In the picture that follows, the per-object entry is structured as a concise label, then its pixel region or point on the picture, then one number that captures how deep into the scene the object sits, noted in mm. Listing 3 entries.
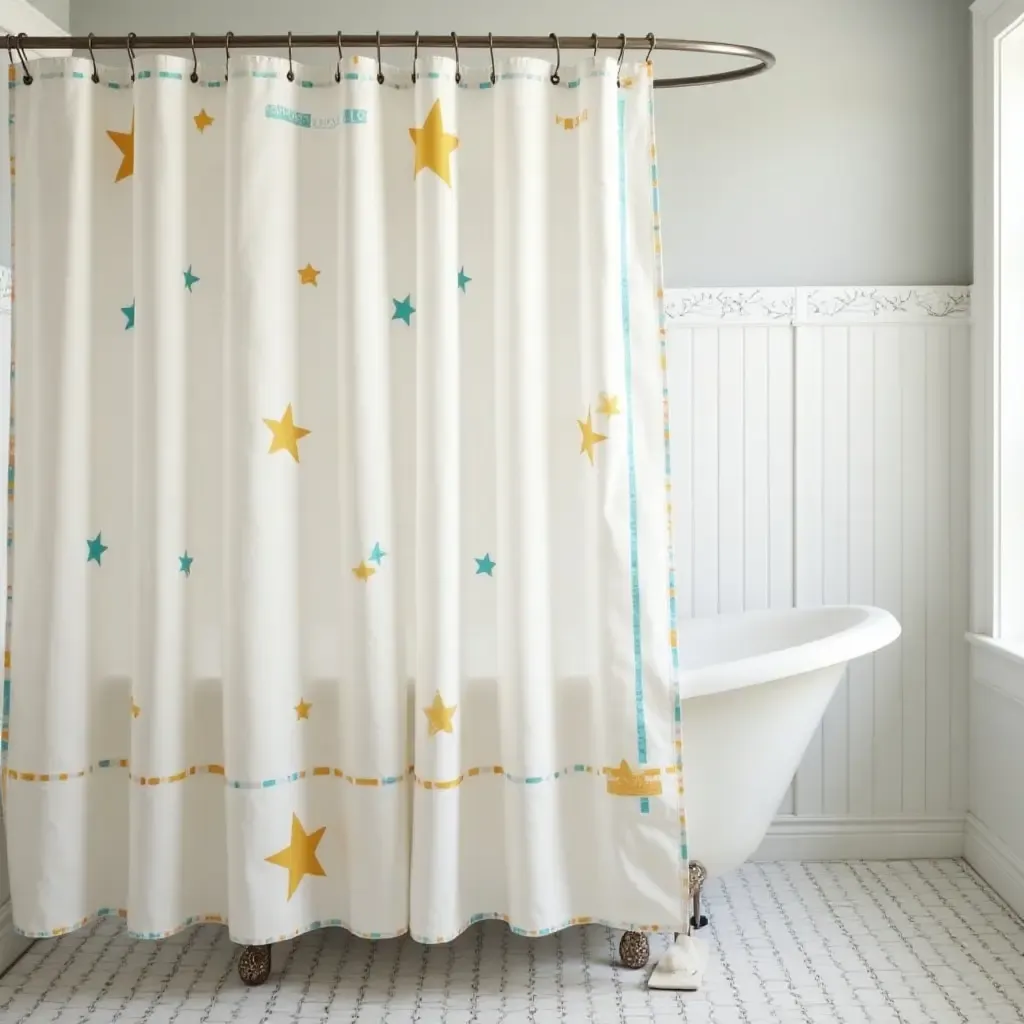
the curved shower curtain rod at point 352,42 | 2162
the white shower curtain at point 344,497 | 2172
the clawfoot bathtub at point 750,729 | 2318
